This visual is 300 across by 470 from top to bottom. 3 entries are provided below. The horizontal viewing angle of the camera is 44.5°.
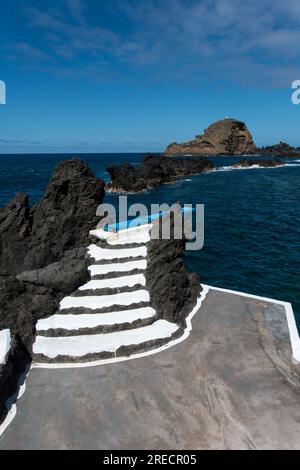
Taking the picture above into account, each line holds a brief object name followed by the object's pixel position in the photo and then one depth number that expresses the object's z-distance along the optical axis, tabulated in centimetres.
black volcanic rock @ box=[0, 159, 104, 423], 1171
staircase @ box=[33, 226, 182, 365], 1133
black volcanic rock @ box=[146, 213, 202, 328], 1323
